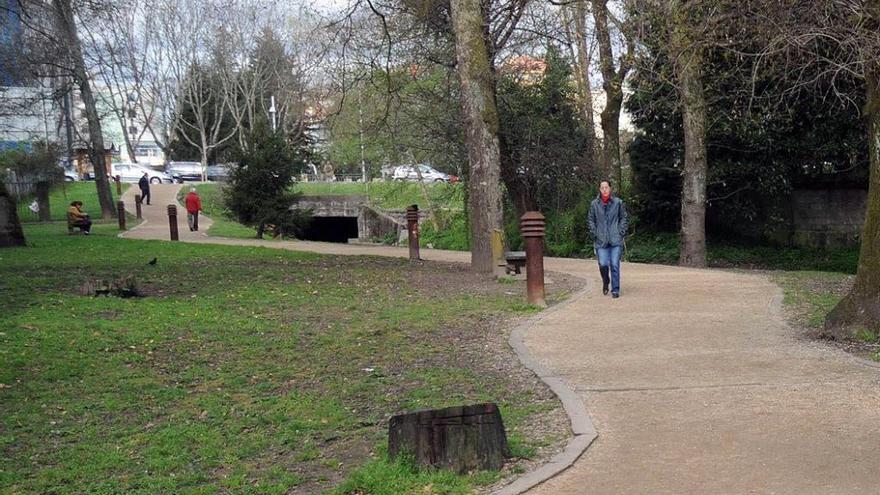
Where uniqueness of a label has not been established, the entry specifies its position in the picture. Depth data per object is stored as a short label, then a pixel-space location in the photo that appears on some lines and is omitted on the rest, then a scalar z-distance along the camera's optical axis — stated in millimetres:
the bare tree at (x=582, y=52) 22547
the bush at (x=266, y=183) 28406
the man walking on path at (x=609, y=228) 12023
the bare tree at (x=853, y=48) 8312
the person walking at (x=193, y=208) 29762
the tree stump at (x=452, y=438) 5164
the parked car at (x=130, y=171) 64562
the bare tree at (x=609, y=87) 19562
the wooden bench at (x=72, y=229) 26375
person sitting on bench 26391
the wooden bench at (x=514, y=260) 14820
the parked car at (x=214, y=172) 60269
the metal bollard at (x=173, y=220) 24688
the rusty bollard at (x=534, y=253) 11008
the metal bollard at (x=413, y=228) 19266
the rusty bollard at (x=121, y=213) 30505
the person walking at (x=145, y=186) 44094
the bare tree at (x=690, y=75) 12352
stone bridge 36344
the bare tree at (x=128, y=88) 38722
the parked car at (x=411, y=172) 31256
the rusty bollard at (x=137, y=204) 36750
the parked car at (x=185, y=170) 63016
